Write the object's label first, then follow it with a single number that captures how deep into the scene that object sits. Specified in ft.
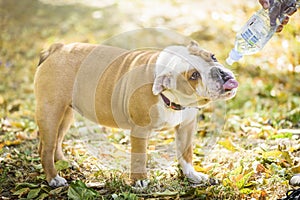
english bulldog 11.53
